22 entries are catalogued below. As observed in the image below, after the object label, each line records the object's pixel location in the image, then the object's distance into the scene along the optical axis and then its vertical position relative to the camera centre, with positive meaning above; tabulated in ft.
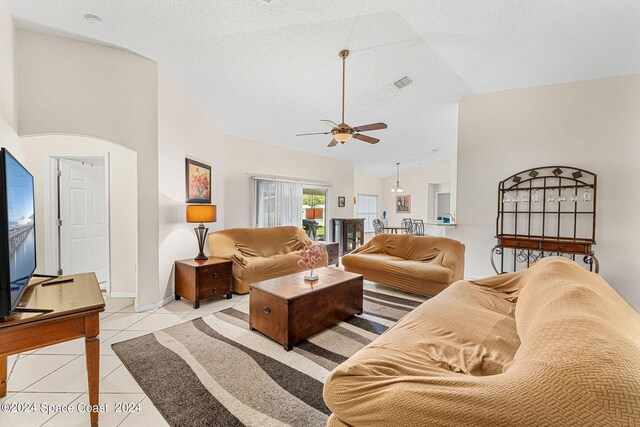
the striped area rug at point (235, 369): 5.45 -4.16
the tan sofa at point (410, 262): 11.98 -2.68
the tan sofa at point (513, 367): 2.37 -1.85
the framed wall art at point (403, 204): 34.76 +0.57
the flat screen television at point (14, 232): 3.98 -0.48
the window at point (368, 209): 34.58 -0.13
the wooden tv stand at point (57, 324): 4.20 -1.99
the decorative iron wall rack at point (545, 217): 12.64 -0.37
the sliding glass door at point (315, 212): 21.84 -0.38
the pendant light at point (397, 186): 32.78 +2.86
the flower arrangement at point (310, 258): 9.41 -1.77
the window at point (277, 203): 18.48 +0.32
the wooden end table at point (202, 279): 11.10 -3.14
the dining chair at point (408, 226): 27.74 -1.86
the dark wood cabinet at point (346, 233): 23.34 -2.20
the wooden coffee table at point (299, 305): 7.98 -3.18
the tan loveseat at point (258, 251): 12.81 -2.42
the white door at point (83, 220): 12.19 -0.71
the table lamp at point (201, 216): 11.69 -0.43
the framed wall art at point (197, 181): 12.89 +1.26
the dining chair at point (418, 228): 27.25 -1.99
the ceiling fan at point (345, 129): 10.02 +2.95
